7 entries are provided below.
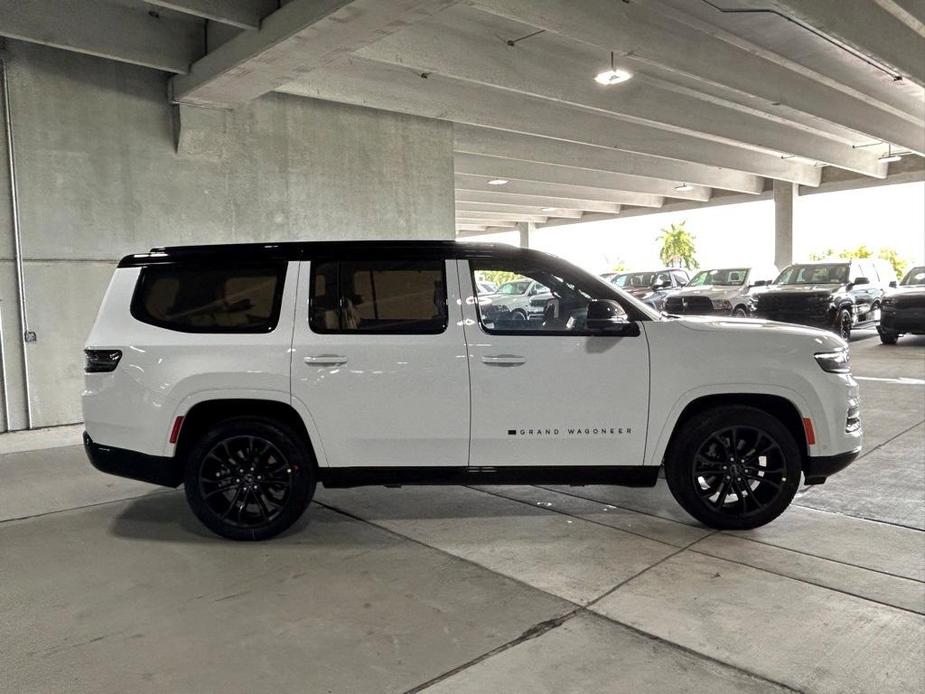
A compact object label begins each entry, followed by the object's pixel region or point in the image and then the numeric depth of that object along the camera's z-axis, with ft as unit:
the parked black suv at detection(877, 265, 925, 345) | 44.60
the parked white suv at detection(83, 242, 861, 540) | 14.15
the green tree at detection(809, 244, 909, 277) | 166.40
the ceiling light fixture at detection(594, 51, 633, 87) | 33.47
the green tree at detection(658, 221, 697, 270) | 185.26
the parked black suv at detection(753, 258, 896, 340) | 48.63
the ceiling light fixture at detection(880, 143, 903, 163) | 68.93
